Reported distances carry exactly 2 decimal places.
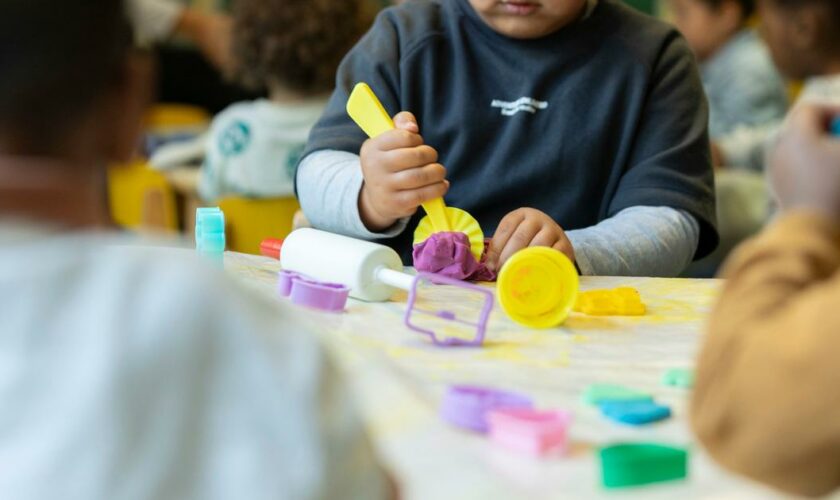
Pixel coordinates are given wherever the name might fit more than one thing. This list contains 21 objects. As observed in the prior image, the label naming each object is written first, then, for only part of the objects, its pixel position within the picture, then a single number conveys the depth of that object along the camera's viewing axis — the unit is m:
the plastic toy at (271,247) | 1.35
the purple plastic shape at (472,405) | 0.94
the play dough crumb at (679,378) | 1.02
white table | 0.89
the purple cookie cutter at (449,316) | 1.09
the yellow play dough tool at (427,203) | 1.28
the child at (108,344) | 0.74
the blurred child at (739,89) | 2.69
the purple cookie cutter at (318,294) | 1.16
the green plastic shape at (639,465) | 0.89
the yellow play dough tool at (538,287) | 1.13
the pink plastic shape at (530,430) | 0.92
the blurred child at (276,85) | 2.27
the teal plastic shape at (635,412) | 0.96
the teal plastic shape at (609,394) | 0.98
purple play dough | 1.25
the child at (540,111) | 1.40
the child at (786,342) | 0.81
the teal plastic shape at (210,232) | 1.30
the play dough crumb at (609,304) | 1.18
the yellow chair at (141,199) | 2.21
